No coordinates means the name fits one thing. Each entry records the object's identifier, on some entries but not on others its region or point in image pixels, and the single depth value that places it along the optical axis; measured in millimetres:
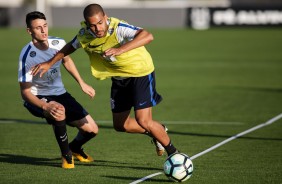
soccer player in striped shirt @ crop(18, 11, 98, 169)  20078
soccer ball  18094
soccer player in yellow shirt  18766
